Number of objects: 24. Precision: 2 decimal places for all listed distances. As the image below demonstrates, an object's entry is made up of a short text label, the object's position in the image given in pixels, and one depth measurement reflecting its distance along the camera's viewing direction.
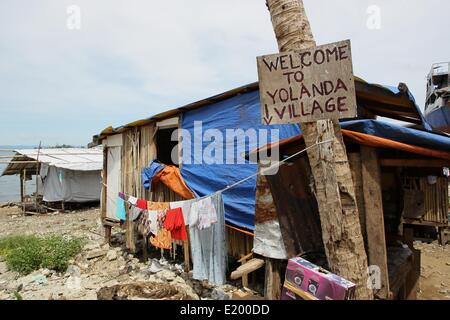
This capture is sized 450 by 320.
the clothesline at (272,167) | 2.82
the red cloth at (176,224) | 5.48
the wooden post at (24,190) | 16.99
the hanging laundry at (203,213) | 4.83
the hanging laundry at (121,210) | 7.87
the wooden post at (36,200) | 17.08
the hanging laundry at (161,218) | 5.91
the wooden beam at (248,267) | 2.97
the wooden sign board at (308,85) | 1.99
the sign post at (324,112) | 2.03
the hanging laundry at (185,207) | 5.33
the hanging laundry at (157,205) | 5.89
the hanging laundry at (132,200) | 6.99
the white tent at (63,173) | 16.78
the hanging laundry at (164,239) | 5.98
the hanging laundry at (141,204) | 6.54
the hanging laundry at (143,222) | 6.63
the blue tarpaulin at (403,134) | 2.22
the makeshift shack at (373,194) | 2.31
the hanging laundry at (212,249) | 4.87
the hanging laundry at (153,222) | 6.16
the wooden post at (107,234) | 9.15
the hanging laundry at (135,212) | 7.01
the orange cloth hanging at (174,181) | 6.19
